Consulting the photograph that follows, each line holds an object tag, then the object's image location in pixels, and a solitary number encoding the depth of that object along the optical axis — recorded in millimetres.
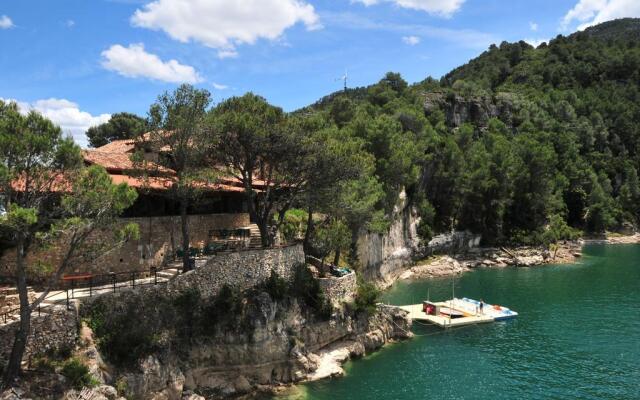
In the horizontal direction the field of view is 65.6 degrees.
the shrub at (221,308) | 28047
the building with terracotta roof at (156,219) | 28809
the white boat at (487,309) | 45094
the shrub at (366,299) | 36312
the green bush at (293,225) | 42562
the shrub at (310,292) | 33281
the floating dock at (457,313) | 43406
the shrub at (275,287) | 31156
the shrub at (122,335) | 23562
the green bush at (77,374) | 20734
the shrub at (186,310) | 27047
